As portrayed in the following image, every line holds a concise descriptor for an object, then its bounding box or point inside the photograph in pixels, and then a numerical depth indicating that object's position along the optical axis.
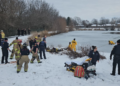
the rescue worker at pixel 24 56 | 5.44
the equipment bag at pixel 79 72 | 5.15
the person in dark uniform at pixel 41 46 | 8.10
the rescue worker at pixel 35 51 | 6.92
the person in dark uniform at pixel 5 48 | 6.57
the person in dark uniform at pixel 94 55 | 5.40
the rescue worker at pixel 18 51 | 6.04
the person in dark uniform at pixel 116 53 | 5.27
